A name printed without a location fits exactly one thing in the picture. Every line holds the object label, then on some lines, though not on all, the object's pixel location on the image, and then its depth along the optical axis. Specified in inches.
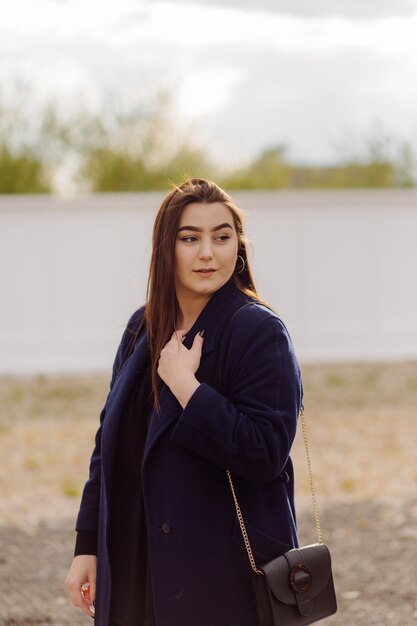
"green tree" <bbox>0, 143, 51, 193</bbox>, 829.2
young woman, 88.4
